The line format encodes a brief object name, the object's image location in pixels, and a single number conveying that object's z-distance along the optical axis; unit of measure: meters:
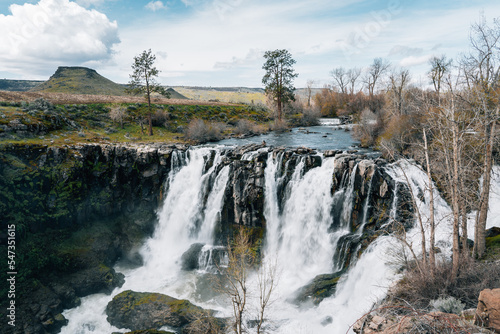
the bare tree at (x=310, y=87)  80.06
